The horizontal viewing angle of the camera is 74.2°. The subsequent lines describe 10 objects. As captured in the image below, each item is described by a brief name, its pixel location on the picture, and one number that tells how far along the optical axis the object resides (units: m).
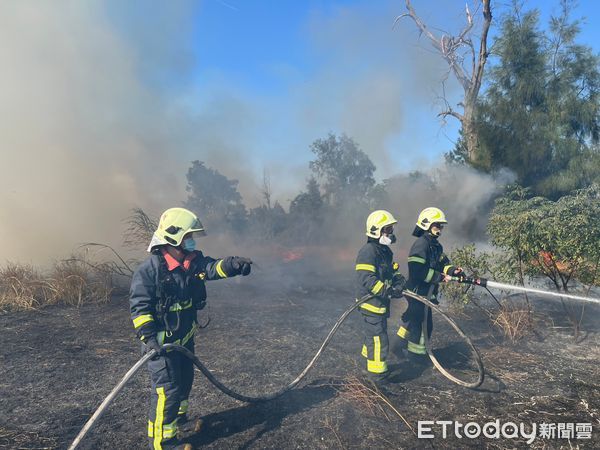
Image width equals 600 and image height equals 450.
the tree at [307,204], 19.36
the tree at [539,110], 12.23
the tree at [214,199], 18.48
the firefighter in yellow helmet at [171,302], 3.51
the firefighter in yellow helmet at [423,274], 5.70
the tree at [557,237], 6.23
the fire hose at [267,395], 3.13
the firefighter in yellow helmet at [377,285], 5.03
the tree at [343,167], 22.02
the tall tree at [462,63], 17.00
